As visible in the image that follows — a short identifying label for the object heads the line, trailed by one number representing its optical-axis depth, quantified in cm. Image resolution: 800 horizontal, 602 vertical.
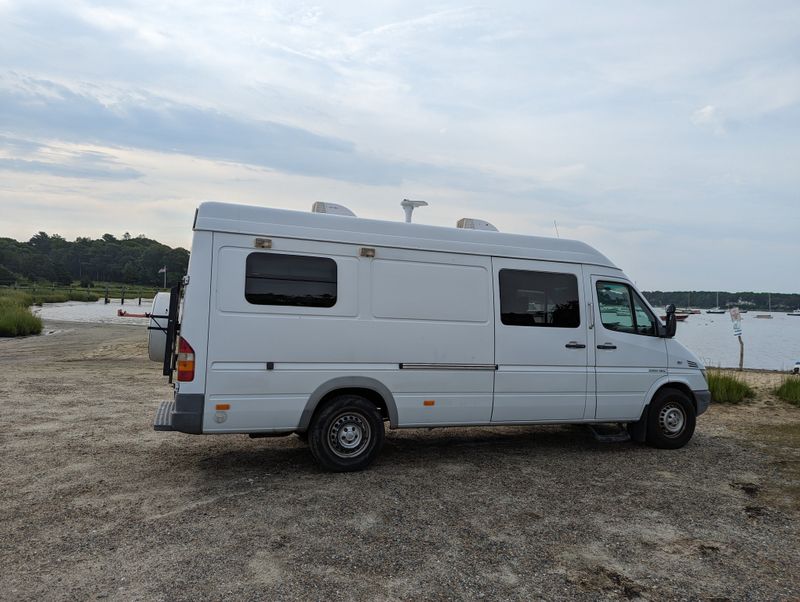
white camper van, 566
